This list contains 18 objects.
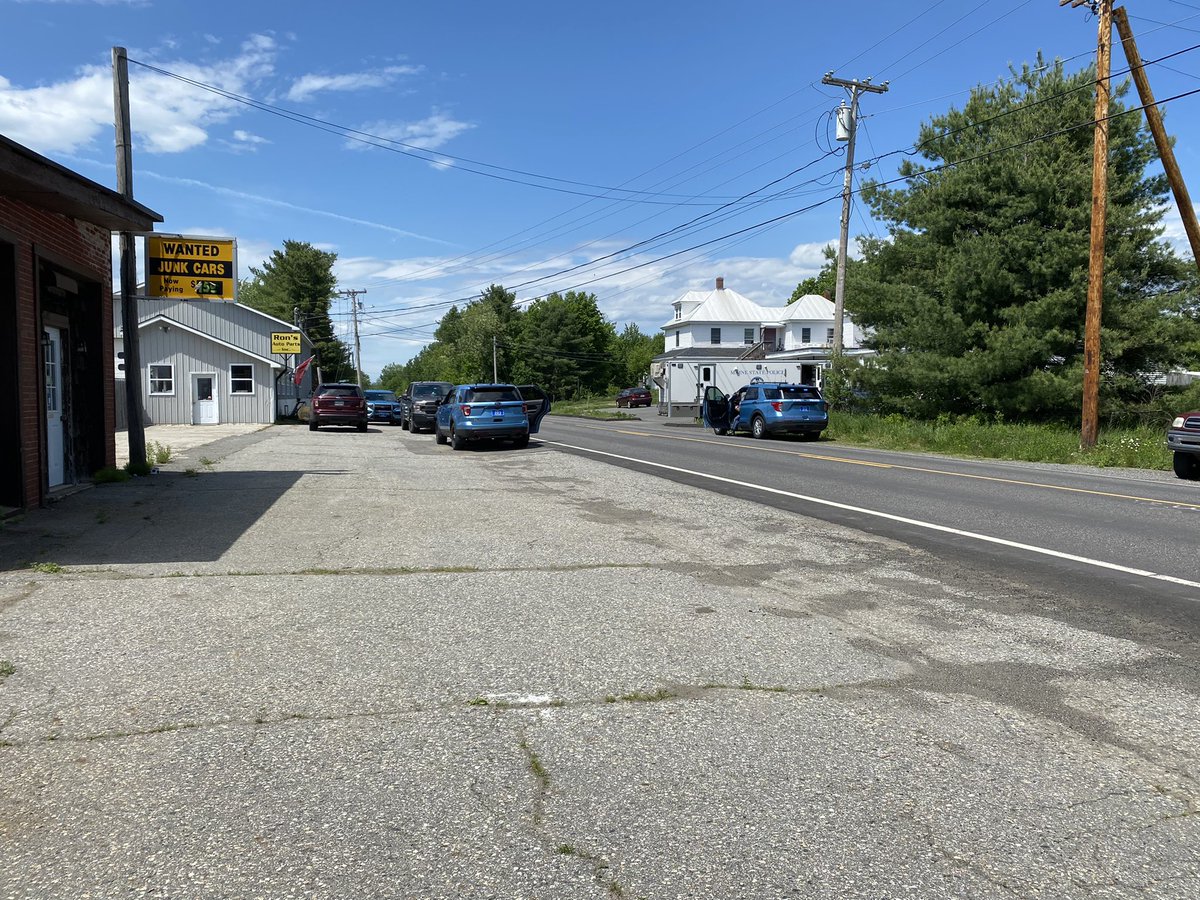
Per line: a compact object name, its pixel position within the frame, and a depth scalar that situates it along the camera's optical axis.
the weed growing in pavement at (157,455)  17.77
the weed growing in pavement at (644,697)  4.54
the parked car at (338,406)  33.53
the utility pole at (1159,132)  19.73
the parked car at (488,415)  22.78
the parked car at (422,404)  33.03
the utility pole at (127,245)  15.39
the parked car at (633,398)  72.88
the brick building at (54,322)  10.23
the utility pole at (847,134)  32.75
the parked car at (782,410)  28.50
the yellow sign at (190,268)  15.37
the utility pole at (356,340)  77.62
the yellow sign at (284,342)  40.19
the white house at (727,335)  58.85
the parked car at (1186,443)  15.68
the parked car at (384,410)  43.31
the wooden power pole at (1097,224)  20.41
